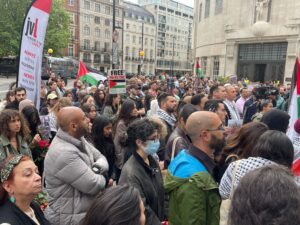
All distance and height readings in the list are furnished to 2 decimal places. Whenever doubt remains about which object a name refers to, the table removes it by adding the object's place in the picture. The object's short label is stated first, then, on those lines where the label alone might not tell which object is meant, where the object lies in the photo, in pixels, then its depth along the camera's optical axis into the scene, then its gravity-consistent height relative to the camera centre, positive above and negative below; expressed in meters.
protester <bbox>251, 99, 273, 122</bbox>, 5.58 -0.79
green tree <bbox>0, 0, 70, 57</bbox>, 35.91 +3.91
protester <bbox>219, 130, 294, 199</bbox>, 2.22 -0.67
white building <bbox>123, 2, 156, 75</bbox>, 81.56 +7.08
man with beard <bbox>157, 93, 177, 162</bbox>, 4.72 -0.88
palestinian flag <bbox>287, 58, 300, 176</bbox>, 4.08 -0.58
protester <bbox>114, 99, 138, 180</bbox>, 4.30 -0.95
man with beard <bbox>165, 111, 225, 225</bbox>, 2.15 -0.85
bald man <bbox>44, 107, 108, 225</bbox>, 2.59 -1.03
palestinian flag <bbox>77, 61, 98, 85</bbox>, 11.20 -0.58
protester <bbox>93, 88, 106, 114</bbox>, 7.92 -0.98
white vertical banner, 5.09 +0.25
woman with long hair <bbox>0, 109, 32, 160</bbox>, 3.82 -0.99
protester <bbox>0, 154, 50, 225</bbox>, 2.13 -0.95
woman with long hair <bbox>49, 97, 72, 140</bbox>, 5.16 -0.94
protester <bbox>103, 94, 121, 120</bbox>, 6.62 -0.93
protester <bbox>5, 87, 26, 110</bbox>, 5.45 -0.72
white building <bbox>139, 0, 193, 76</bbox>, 93.12 +10.24
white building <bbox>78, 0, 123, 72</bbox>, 67.38 +7.10
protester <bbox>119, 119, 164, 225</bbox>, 2.54 -0.93
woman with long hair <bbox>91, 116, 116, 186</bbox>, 4.07 -1.02
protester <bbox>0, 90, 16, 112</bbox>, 6.02 -0.83
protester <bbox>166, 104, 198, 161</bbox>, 3.39 -0.87
